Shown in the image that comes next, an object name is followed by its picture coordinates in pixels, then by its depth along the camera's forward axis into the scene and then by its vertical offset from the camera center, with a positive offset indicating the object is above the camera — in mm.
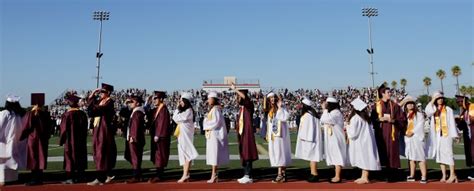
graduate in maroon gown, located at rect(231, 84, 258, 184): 8938 -11
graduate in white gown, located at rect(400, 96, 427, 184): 8867 -80
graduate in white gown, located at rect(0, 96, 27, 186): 8750 -243
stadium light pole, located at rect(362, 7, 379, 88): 49906 +14174
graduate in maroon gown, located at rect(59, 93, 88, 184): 8750 -172
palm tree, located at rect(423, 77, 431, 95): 102562 +12377
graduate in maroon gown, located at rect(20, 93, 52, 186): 8742 -92
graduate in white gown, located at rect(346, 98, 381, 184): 8602 -184
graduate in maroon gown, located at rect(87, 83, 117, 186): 8742 -85
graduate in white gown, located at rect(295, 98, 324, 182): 8945 -69
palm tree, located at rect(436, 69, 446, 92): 95312 +13217
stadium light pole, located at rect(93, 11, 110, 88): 48969 +13431
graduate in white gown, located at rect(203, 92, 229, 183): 8844 -77
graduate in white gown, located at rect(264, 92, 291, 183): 8945 -51
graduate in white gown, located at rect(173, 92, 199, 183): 9008 +47
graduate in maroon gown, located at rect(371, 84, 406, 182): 8914 +86
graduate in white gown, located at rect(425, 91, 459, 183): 8703 +47
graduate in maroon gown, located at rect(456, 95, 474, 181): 9562 +217
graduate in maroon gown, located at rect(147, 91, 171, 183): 8992 -84
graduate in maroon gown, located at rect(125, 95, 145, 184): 8922 -126
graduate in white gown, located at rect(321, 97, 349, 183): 8836 -66
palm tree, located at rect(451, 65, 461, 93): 88875 +13010
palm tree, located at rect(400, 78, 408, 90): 109500 +13223
